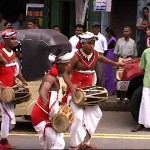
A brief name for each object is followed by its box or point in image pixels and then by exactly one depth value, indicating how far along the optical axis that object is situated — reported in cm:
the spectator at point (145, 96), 1075
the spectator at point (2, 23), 1513
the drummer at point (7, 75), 923
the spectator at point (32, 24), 1330
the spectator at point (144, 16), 1511
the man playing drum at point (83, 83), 892
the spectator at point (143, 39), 1399
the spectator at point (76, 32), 1314
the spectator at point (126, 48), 1430
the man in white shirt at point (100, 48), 1404
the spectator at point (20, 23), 1589
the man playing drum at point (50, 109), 815
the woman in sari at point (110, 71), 1459
